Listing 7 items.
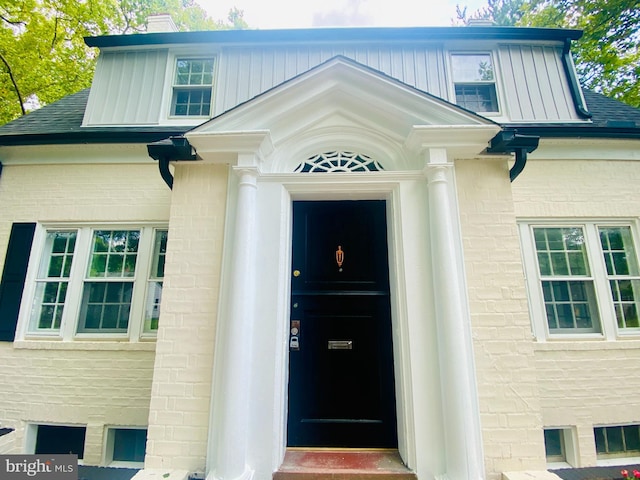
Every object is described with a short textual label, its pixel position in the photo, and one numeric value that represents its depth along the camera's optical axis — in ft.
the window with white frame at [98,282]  14.30
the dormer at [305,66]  17.21
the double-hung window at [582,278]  13.85
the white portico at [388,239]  8.91
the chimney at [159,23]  20.70
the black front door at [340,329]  10.23
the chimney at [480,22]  19.99
